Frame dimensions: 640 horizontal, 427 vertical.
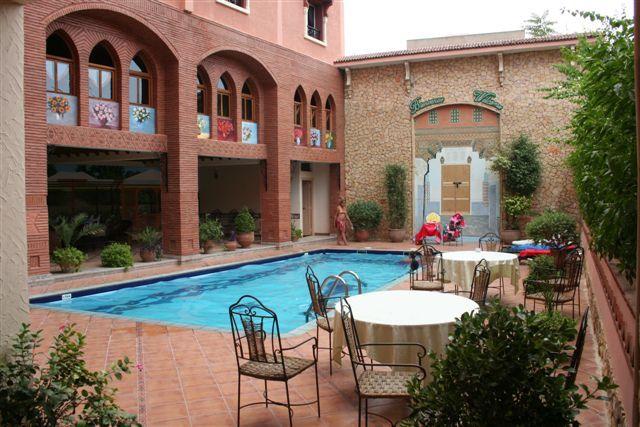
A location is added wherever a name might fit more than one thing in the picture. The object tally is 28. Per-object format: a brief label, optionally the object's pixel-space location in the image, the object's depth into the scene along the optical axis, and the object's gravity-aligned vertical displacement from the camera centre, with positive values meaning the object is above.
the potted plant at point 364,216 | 19.59 -0.48
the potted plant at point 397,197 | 19.64 +0.17
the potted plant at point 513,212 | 17.41 -0.36
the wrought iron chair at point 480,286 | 6.47 -0.99
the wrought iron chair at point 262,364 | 4.31 -1.31
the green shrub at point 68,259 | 11.45 -1.09
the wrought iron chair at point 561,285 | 7.04 -1.10
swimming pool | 9.86 -1.85
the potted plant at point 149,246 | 13.57 -1.00
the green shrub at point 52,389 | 2.83 -0.95
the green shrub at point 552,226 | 13.89 -0.67
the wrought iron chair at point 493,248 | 9.67 -1.26
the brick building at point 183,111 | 11.60 +2.41
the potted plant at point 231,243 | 15.83 -1.12
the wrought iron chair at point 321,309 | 5.83 -1.14
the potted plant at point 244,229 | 16.45 -0.74
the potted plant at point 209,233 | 15.02 -0.79
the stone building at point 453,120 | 17.78 +2.74
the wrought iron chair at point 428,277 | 8.02 -1.16
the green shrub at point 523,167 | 17.58 +1.04
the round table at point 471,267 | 8.48 -1.00
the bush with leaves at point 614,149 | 2.88 +0.28
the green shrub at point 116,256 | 12.40 -1.14
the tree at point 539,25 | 38.88 +12.25
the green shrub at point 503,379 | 2.41 -0.77
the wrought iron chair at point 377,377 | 3.89 -1.31
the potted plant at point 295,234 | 18.64 -1.03
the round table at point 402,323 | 4.52 -0.99
